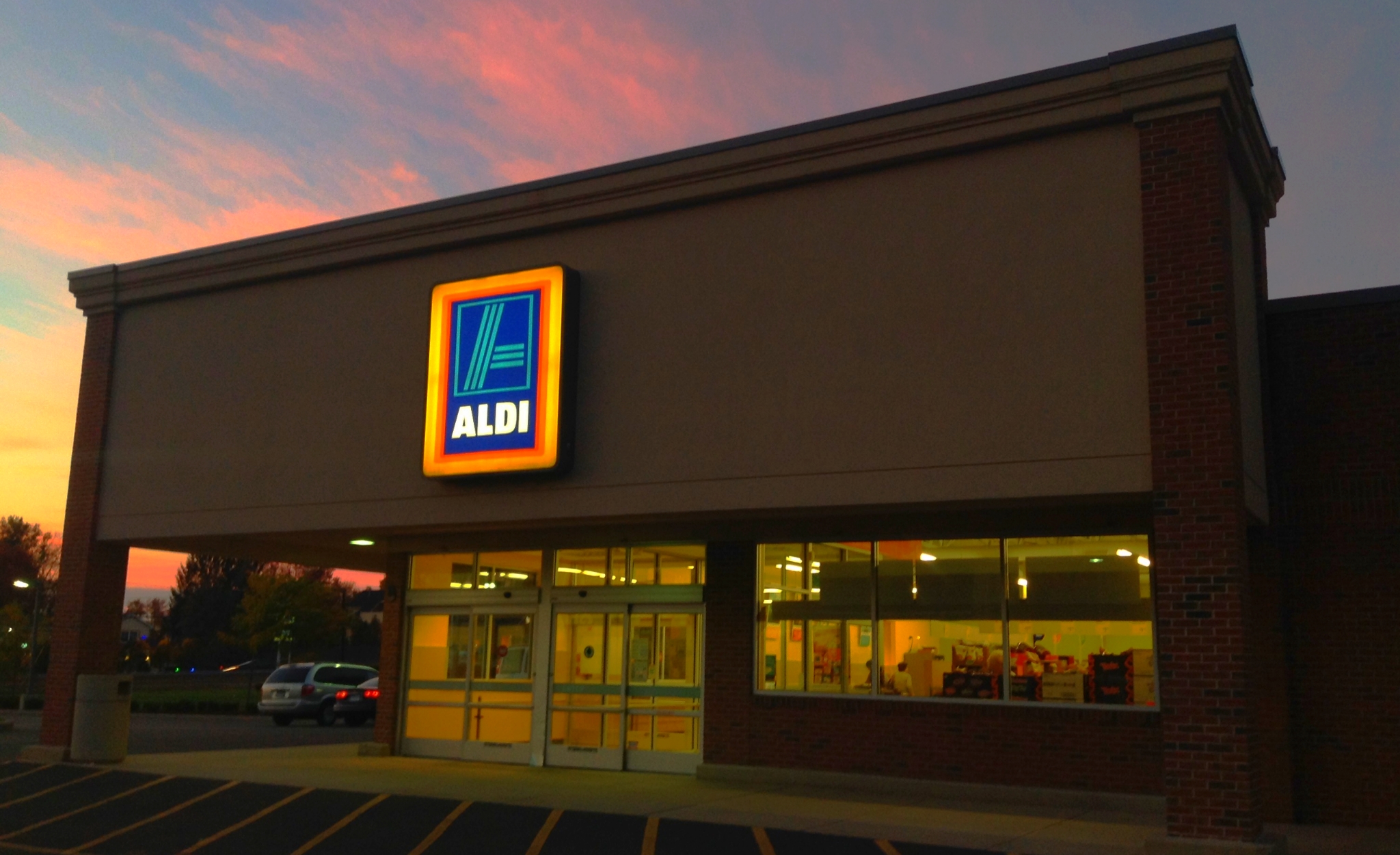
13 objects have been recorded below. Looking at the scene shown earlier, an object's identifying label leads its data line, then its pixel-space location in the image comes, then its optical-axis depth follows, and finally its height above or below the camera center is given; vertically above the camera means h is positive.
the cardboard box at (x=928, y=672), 15.10 -0.26
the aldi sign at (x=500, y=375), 15.01 +3.37
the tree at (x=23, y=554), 98.81 +6.28
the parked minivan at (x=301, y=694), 31.33 -1.53
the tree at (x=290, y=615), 62.03 +1.03
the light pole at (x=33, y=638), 33.50 -0.28
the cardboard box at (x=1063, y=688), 14.22 -0.40
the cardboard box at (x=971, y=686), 14.71 -0.41
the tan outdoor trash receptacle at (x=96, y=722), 17.86 -1.36
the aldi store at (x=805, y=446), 11.87 +2.33
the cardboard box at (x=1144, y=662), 13.87 -0.06
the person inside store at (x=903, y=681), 15.28 -0.39
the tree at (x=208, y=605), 86.44 +2.04
